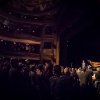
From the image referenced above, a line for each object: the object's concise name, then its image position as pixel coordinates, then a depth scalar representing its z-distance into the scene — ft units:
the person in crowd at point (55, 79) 11.96
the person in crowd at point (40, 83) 14.15
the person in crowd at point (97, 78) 18.12
